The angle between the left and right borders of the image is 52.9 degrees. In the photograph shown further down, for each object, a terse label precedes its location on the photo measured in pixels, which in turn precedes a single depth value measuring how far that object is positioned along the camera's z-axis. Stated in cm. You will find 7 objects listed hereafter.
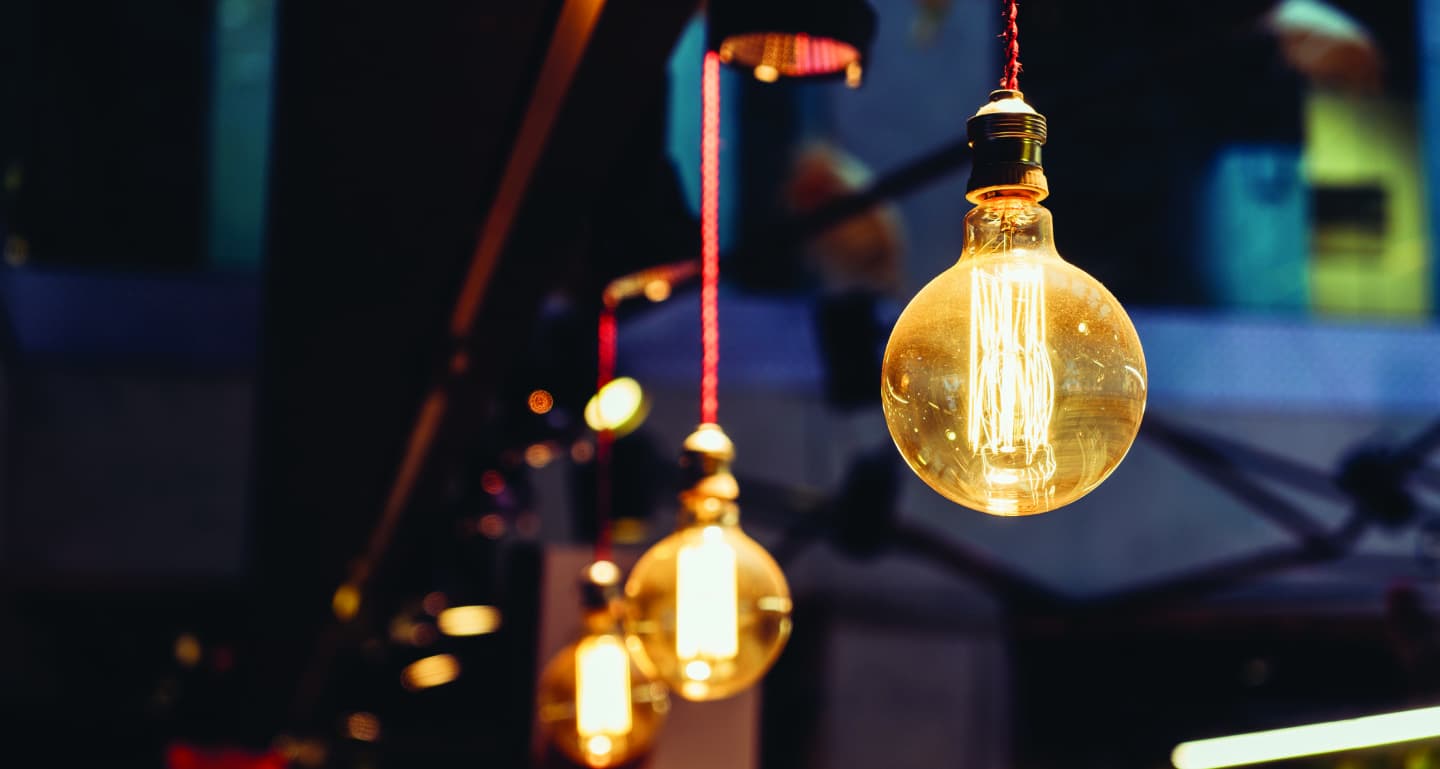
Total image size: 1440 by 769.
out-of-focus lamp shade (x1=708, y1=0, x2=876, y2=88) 178
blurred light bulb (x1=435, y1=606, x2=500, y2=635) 575
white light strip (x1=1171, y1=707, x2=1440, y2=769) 571
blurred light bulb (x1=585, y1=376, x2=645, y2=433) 388
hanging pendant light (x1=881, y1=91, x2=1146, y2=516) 102
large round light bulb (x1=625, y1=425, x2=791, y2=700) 201
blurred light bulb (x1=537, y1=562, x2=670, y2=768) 308
